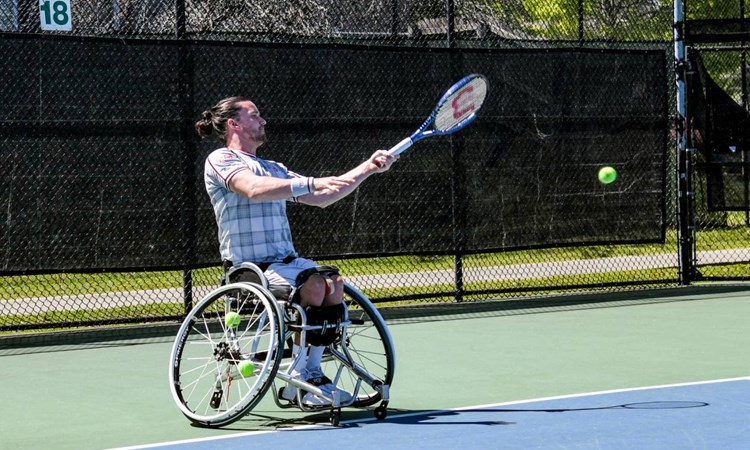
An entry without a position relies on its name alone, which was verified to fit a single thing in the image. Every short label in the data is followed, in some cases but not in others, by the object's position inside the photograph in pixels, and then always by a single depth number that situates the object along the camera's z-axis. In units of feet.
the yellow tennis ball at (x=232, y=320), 31.34
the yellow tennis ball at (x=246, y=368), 30.53
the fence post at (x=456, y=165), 55.46
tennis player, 31.28
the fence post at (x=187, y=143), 50.05
